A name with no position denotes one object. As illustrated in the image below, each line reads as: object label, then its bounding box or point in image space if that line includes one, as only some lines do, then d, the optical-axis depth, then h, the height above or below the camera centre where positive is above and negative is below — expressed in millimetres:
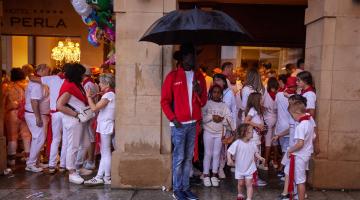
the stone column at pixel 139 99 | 5855 -415
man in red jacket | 5293 -477
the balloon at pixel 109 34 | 6688 +631
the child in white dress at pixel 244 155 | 5066 -1039
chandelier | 15523 +710
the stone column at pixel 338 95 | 5926 -291
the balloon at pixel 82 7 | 6347 +1021
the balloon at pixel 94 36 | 6906 +606
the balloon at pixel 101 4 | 6220 +1059
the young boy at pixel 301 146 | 4879 -891
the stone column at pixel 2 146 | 6777 -1323
